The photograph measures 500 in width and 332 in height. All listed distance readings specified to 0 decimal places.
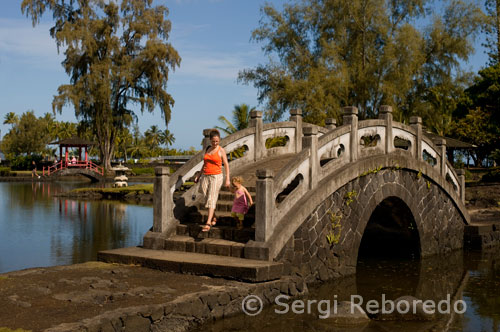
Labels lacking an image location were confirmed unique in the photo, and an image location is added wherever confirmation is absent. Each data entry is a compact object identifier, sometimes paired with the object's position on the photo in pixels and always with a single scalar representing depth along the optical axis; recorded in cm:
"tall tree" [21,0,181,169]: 4297
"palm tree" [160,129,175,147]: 11719
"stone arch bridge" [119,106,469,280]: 862
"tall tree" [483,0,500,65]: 3547
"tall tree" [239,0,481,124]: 3180
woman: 903
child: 905
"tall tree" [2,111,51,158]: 7706
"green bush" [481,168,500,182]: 2688
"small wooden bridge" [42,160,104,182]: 4450
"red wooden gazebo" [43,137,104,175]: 4656
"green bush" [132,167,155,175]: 5089
